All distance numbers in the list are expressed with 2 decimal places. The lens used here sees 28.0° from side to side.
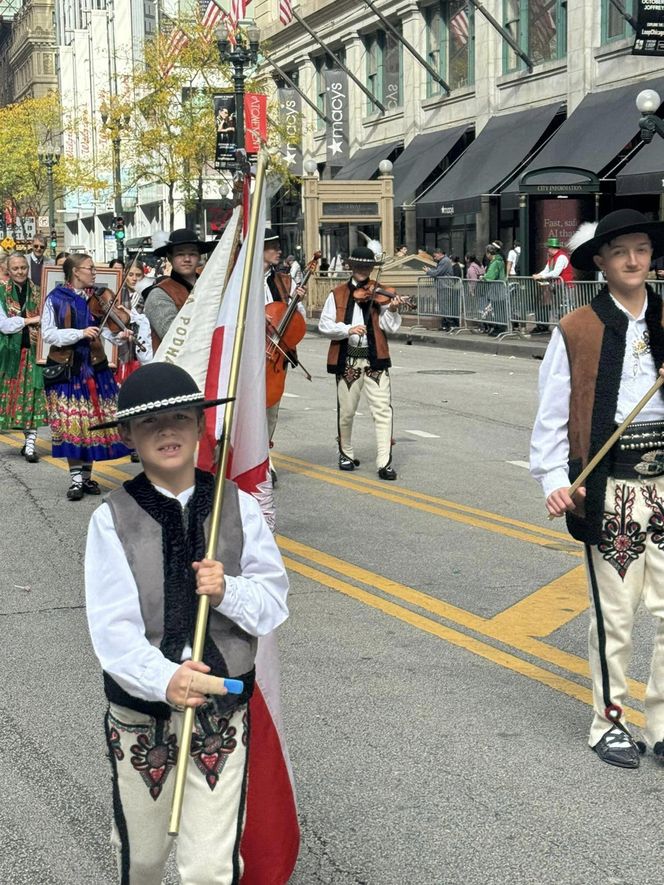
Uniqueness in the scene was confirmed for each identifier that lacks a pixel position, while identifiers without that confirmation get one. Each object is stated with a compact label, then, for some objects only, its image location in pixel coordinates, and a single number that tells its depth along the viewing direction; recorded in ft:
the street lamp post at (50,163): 188.44
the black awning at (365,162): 132.77
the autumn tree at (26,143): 253.65
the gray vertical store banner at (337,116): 142.72
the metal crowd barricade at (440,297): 89.76
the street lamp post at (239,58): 89.51
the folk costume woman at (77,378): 35.22
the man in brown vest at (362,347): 36.88
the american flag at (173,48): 147.23
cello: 34.71
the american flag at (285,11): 121.49
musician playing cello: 35.68
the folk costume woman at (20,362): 42.47
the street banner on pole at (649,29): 71.87
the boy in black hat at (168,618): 10.15
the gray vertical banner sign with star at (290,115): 148.97
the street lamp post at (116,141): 149.38
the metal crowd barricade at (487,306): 82.48
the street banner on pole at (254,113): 130.11
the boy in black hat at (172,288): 28.63
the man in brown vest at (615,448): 16.06
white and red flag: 11.27
